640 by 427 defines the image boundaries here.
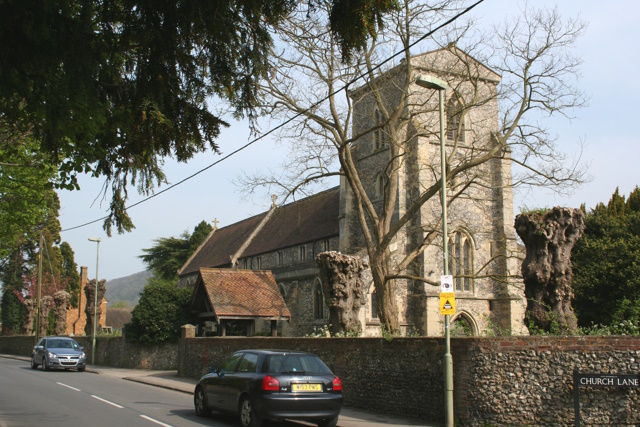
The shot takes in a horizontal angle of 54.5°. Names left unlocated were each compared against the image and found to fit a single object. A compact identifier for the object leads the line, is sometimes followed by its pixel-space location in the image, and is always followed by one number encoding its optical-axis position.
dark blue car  10.89
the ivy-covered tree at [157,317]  30.58
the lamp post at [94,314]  35.25
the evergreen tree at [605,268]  28.20
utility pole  43.06
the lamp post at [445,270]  11.55
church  29.86
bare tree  22.64
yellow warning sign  12.08
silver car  28.41
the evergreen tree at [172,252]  61.41
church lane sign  10.82
